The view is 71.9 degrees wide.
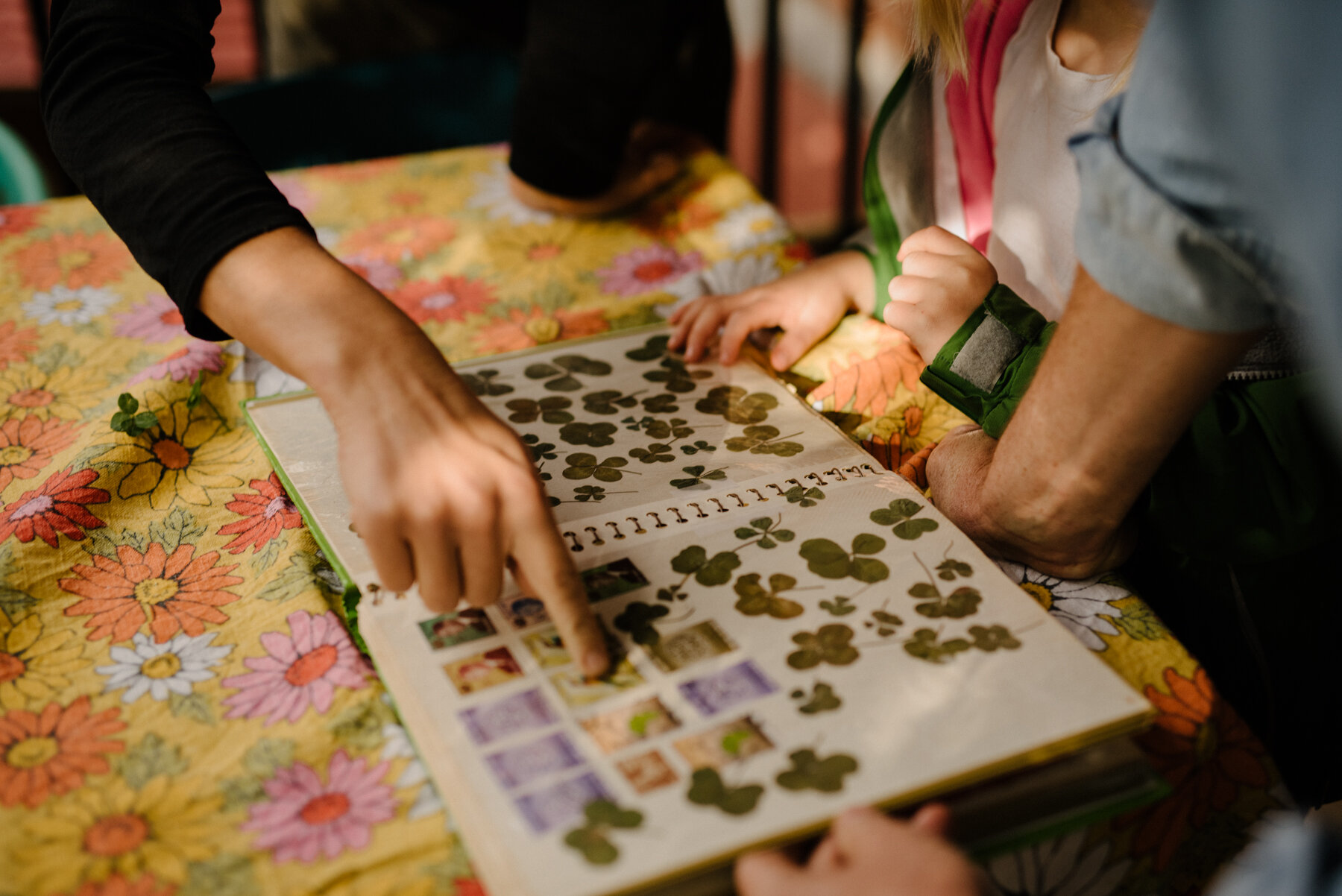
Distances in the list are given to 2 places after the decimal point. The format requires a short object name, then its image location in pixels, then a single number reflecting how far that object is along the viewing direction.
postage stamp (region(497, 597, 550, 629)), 0.44
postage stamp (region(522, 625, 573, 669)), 0.42
